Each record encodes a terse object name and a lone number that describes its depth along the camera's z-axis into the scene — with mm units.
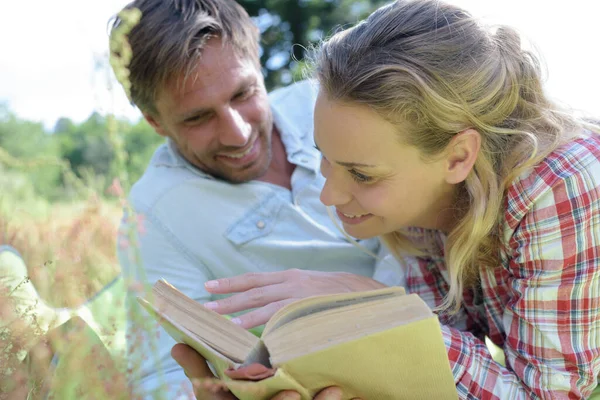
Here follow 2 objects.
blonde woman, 638
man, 849
